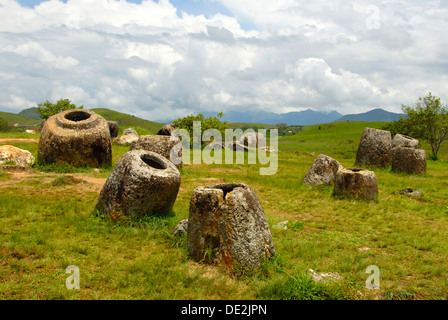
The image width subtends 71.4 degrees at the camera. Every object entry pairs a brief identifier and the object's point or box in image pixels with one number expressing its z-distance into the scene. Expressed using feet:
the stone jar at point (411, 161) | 65.77
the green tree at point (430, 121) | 112.27
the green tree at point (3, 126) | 242.70
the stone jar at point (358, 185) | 42.14
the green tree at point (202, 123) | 133.08
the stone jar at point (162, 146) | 59.98
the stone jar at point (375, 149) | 74.69
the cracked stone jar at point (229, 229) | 20.22
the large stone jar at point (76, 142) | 49.83
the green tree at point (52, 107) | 175.32
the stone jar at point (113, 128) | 114.83
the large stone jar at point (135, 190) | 28.35
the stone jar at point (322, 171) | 49.98
